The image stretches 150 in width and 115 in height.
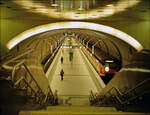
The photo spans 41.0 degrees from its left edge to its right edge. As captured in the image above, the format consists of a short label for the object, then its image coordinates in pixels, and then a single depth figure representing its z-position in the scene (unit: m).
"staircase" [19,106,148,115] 3.59
